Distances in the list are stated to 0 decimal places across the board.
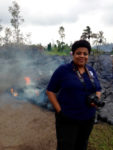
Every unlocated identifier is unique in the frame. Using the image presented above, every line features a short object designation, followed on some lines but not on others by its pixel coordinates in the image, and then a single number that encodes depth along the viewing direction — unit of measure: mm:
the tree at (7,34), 17725
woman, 1743
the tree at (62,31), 27791
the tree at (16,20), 18262
